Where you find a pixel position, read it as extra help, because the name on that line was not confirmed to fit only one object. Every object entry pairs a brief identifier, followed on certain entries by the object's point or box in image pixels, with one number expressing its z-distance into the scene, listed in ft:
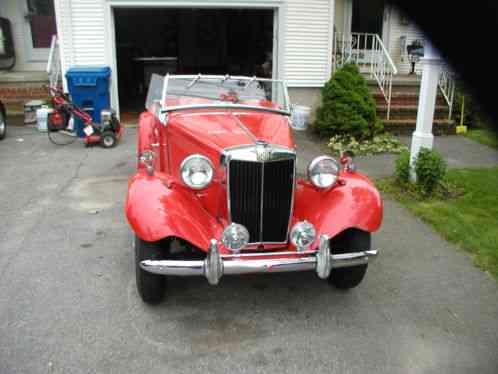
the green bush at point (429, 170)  19.86
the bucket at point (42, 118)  32.14
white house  32.22
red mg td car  10.75
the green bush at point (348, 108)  29.53
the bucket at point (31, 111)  34.76
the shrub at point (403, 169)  21.11
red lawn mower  28.25
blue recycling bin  30.32
